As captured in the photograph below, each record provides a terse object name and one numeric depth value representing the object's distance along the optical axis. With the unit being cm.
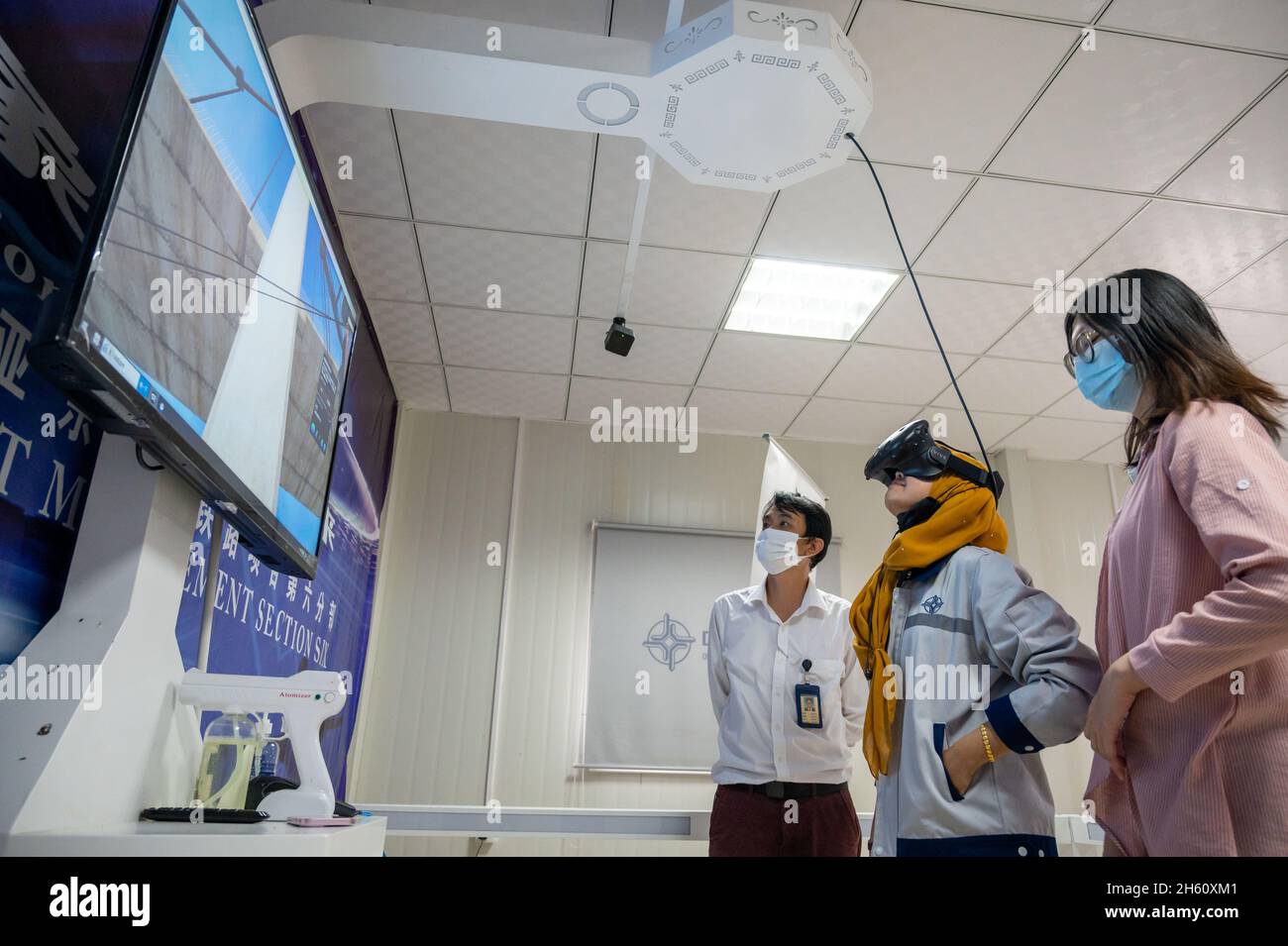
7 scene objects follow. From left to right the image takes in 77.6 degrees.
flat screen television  100
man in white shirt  249
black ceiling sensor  353
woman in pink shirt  102
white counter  96
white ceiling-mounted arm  205
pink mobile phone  119
